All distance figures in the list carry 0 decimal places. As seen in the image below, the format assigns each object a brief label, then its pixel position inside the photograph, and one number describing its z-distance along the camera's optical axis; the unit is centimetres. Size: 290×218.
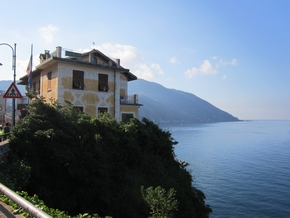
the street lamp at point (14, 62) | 1744
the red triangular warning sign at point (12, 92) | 1288
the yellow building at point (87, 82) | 2317
